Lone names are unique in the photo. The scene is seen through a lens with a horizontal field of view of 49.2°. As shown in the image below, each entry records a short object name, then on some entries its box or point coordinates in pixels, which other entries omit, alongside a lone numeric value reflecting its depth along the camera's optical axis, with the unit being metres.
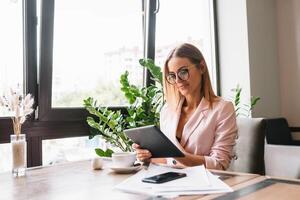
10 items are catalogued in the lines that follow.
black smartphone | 1.13
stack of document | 1.01
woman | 1.53
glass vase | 1.40
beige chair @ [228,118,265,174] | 1.65
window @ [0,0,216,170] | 2.10
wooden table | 0.99
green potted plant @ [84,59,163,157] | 2.31
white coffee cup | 1.45
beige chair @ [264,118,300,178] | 1.88
